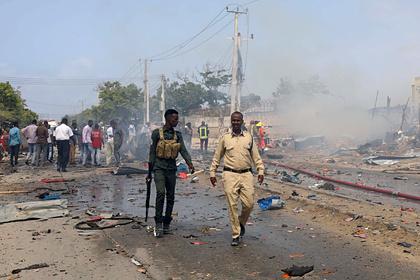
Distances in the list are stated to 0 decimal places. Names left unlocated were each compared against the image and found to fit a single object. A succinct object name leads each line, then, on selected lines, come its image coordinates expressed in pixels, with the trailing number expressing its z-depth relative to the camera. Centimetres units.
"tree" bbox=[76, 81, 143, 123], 6419
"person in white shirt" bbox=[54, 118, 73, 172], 1641
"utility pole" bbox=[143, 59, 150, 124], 4841
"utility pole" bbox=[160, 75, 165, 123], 4453
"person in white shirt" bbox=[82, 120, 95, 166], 1852
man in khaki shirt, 668
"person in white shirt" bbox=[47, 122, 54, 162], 2052
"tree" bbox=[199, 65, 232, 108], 5725
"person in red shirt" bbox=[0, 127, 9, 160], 2198
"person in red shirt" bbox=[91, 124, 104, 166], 1816
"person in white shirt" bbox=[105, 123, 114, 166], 1822
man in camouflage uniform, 734
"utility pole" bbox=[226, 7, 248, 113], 2880
